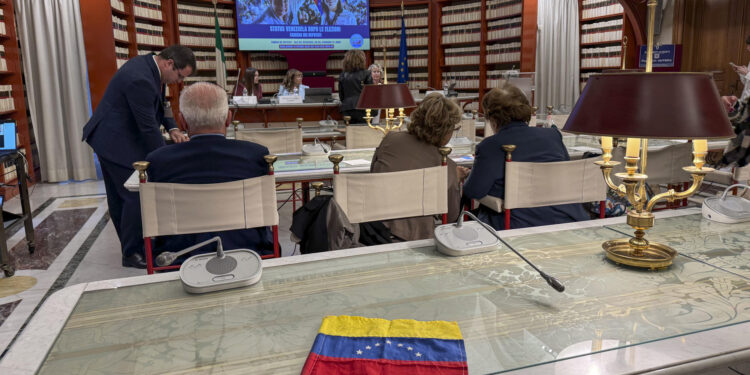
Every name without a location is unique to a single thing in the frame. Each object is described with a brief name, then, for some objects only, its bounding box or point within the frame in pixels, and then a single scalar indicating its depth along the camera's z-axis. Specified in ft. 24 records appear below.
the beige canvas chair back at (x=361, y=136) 14.14
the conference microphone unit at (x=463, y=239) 4.64
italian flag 24.77
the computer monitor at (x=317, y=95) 22.75
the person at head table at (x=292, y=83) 24.20
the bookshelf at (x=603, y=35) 25.44
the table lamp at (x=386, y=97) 10.78
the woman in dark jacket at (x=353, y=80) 19.77
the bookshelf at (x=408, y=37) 33.32
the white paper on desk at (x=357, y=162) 10.33
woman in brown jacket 8.70
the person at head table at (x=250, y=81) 24.35
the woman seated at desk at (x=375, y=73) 18.45
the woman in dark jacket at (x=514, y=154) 7.70
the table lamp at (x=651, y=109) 3.64
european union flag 31.19
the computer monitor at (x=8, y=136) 11.52
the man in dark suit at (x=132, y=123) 10.87
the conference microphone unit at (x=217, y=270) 3.91
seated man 7.13
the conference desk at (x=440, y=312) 2.96
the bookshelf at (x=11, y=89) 17.49
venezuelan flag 2.87
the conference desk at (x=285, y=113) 22.65
